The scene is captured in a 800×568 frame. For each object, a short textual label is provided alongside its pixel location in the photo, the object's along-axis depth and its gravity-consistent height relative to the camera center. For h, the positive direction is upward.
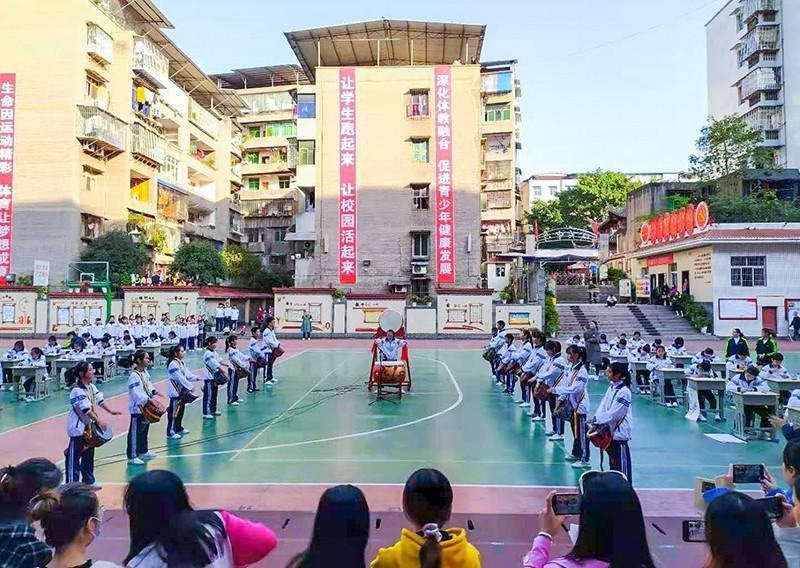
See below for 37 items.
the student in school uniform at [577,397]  8.27 -1.19
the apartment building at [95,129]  32.50 +9.71
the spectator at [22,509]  2.65 -0.96
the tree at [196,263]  36.10 +2.49
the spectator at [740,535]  2.20 -0.79
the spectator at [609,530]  2.34 -0.83
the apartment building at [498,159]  43.88 +10.78
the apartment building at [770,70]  46.22 +17.89
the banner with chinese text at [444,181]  33.78 +6.74
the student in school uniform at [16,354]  13.57 -1.03
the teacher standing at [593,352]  16.53 -1.12
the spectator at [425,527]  2.58 -0.91
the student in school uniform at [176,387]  9.71 -1.22
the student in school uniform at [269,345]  15.33 -0.91
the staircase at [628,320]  29.97 -0.55
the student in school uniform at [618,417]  6.82 -1.16
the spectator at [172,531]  2.47 -0.89
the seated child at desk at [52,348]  15.05 -0.98
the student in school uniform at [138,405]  8.20 -1.26
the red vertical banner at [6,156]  32.78 +7.75
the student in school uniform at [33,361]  13.48 -1.17
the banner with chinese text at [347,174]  34.06 +7.14
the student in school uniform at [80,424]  7.07 -1.31
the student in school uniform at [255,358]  14.70 -1.16
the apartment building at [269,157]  51.50 +12.47
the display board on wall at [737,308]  29.00 +0.07
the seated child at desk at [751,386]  9.95 -1.23
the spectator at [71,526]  2.45 -0.86
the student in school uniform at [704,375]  11.42 -1.19
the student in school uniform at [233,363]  12.64 -1.13
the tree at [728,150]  36.84 +9.43
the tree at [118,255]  32.22 +2.67
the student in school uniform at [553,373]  9.70 -0.99
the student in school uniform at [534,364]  11.48 -1.00
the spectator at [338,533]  2.22 -0.81
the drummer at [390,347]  13.82 -0.84
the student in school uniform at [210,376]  11.48 -1.24
